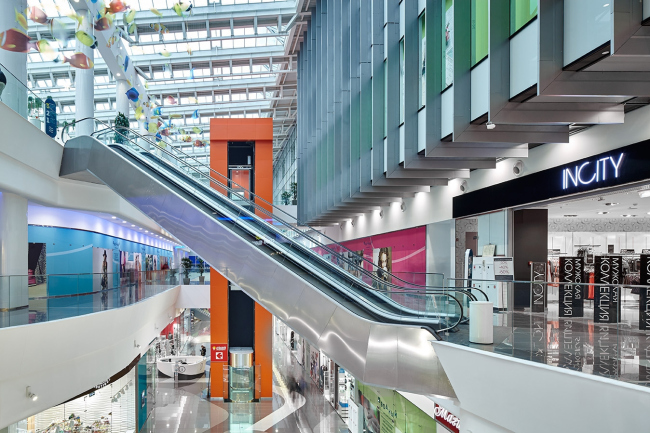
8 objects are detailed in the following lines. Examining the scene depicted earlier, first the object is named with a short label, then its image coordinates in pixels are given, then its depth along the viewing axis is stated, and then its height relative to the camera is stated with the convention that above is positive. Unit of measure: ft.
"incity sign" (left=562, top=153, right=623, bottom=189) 25.91 +2.29
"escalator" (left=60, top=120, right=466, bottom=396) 28.09 -3.56
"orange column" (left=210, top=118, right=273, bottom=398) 71.51 +3.20
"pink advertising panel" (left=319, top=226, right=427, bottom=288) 35.47 -3.79
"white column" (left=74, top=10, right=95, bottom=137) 61.23 +14.22
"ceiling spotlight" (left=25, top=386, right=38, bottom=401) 29.50 -9.83
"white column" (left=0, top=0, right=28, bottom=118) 38.17 +11.68
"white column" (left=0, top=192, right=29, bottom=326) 42.77 -1.69
